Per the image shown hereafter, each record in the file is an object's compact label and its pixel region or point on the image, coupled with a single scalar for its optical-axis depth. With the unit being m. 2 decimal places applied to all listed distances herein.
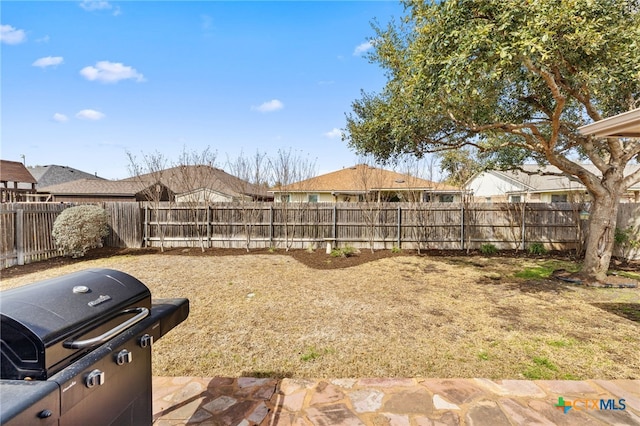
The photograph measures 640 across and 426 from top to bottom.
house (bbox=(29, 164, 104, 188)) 25.00
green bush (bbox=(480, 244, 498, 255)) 9.94
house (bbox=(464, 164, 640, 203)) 16.86
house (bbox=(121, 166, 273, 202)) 10.64
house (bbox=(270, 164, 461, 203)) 15.21
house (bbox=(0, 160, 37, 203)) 15.36
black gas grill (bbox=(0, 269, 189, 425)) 0.99
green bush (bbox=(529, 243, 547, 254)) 9.78
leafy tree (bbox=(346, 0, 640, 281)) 4.45
